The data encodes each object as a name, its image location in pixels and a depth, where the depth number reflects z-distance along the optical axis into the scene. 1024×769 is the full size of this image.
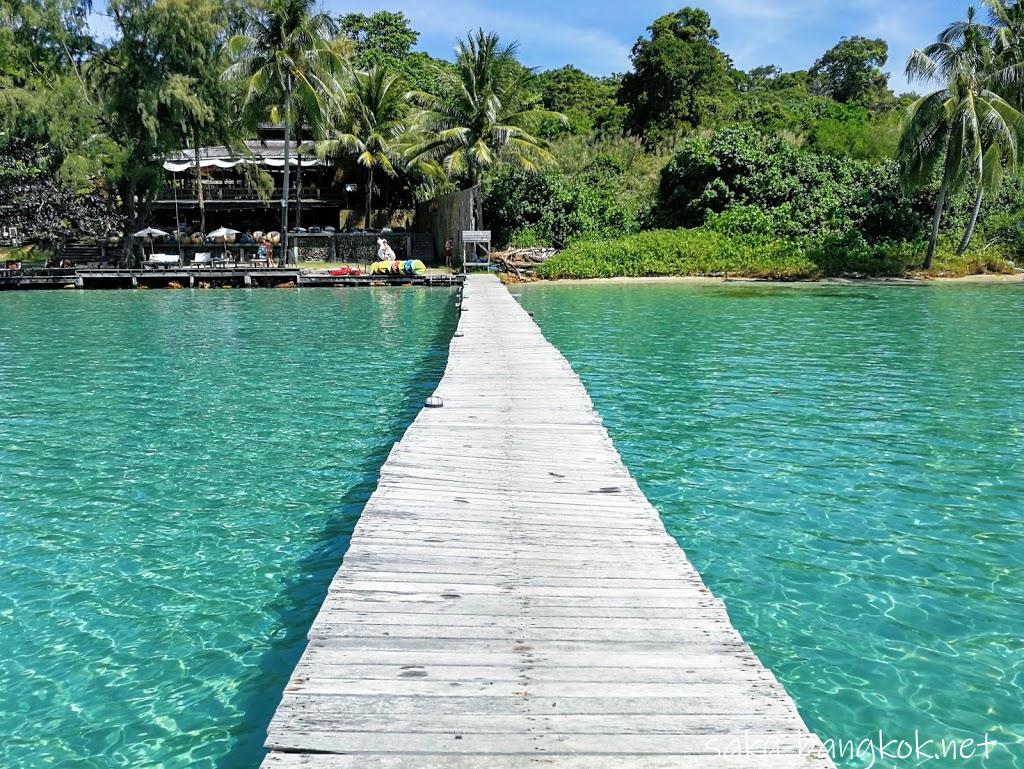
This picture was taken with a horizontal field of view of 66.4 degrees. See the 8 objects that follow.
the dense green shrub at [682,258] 33.16
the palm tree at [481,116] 32.47
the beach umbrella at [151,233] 34.09
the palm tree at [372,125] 37.88
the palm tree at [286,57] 32.16
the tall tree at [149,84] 30.52
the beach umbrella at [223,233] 36.09
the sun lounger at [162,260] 34.42
